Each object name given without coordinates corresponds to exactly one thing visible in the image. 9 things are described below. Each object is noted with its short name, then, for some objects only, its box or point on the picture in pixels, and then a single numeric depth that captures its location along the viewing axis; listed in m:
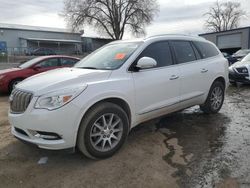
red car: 6.43
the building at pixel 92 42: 35.97
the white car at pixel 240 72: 6.96
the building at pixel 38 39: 30.13
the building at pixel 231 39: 22.83
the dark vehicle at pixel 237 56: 13.02
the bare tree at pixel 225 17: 47.33
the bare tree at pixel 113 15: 30.56
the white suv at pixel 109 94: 2.42
